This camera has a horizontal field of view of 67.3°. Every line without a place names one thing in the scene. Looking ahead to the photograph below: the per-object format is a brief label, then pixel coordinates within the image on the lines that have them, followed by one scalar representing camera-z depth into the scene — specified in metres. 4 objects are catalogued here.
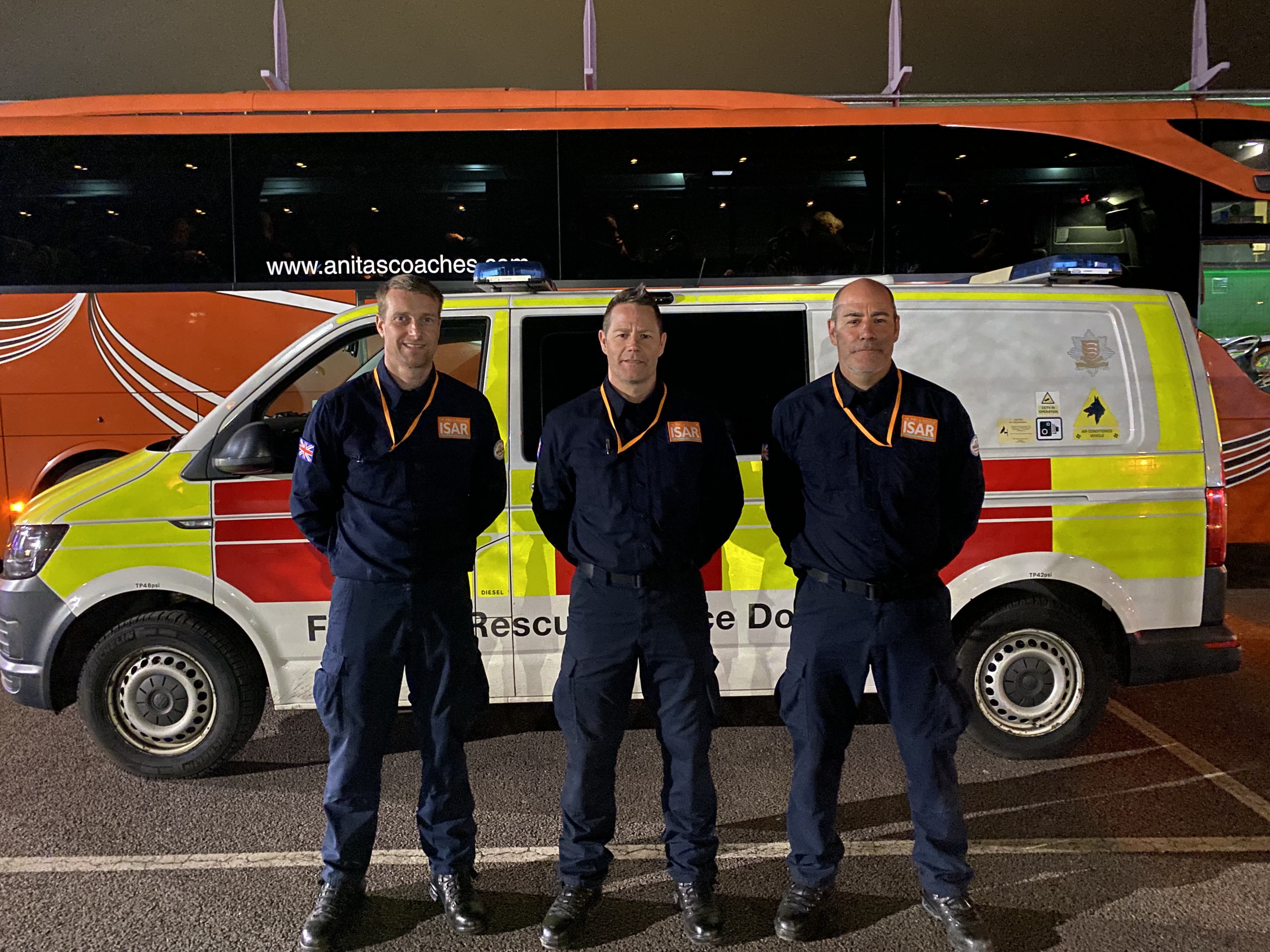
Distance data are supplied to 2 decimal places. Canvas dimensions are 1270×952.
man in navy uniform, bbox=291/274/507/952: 3.04
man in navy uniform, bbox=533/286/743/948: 2.98
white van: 4.16
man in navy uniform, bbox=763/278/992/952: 2.96
